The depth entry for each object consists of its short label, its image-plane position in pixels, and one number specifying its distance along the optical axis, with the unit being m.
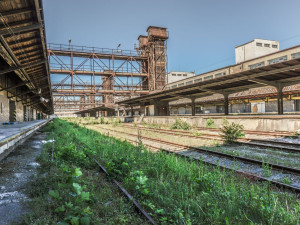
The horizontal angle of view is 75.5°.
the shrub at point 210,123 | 16.00
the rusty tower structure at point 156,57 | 38.78
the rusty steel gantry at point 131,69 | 33.75
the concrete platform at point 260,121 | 11.23
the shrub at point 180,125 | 16.01
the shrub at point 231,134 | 9.22
